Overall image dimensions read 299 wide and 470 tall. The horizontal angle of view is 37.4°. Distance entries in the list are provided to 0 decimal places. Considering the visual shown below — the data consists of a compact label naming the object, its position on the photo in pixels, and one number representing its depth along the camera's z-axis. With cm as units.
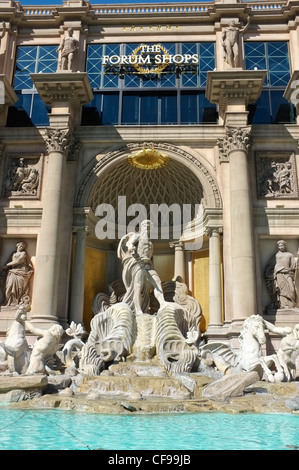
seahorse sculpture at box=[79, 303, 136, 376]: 1450
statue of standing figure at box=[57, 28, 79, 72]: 2242
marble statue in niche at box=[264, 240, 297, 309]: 1914
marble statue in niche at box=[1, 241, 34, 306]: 1980
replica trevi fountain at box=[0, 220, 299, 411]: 1194
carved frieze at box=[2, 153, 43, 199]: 2141
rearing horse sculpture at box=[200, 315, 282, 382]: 1358
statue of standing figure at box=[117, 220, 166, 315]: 1852
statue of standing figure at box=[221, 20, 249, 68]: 2217
